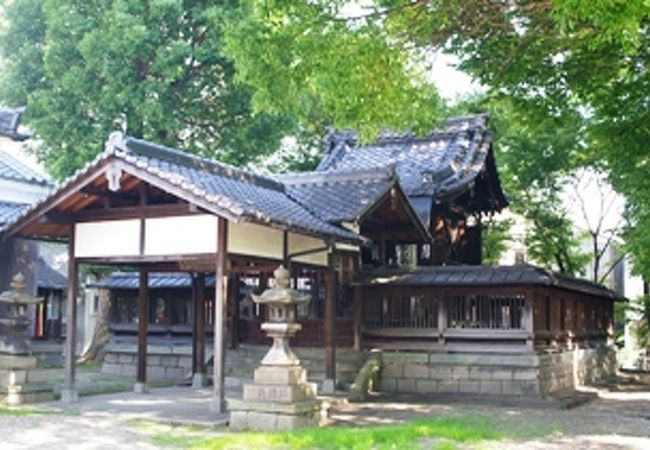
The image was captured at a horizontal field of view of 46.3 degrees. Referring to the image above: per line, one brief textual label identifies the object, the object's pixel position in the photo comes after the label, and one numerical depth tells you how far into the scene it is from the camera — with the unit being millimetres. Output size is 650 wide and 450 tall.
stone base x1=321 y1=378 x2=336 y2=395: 17312
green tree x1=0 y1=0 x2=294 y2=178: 25250
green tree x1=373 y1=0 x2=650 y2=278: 12703
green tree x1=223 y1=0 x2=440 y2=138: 12578
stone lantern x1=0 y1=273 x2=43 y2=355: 15758
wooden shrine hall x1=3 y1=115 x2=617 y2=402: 14508
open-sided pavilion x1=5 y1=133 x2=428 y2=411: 14000
